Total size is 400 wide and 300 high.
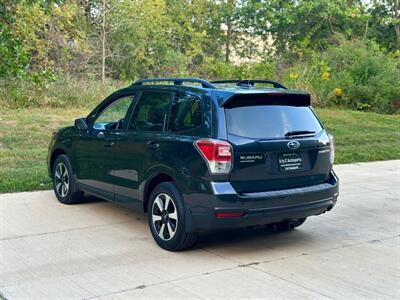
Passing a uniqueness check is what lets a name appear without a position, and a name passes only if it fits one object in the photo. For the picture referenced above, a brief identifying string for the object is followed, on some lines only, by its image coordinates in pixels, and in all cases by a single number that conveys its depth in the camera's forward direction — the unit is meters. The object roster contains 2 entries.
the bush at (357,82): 19.80
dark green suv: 5.17
